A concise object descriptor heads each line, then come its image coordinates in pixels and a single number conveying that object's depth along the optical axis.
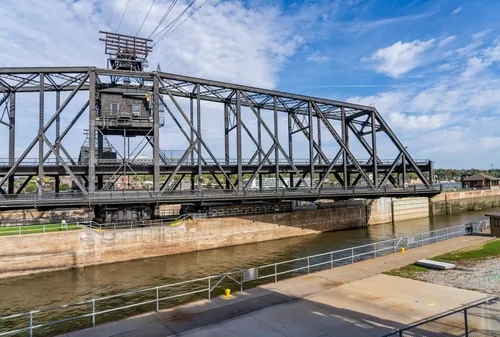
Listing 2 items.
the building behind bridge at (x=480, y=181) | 105.69
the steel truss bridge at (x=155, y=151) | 37.03
